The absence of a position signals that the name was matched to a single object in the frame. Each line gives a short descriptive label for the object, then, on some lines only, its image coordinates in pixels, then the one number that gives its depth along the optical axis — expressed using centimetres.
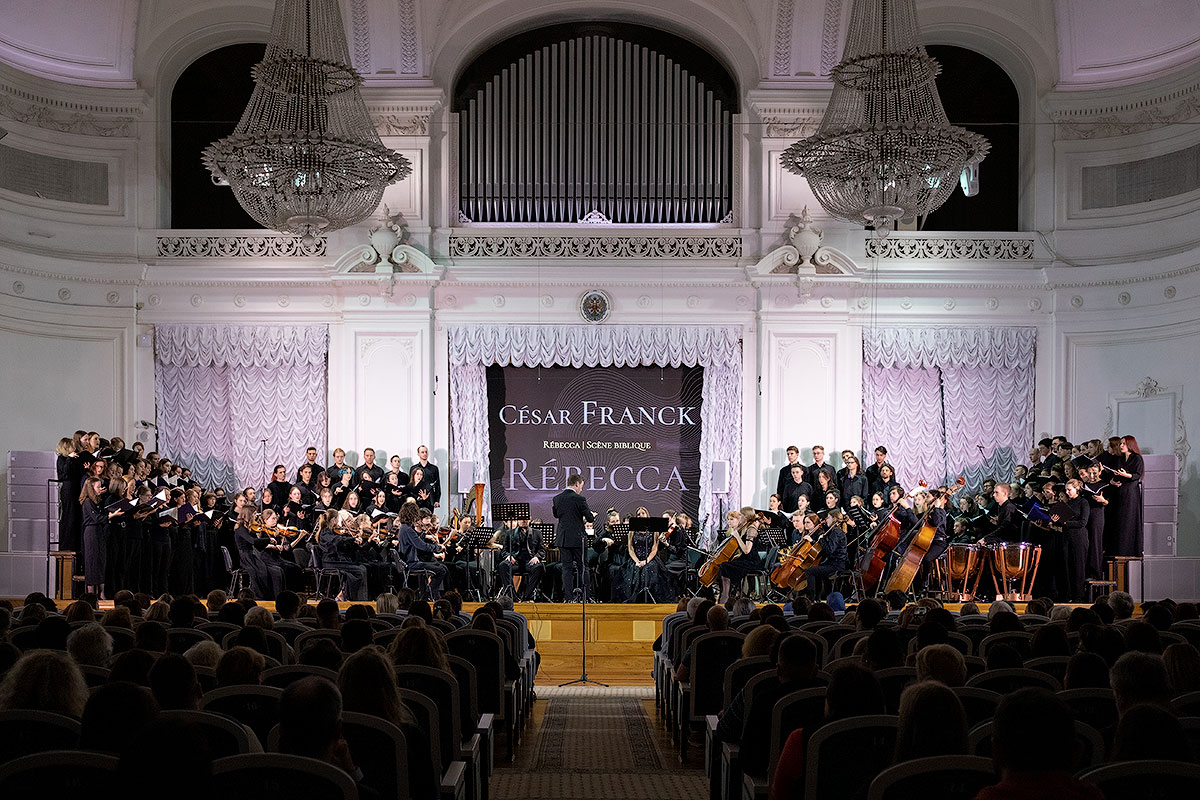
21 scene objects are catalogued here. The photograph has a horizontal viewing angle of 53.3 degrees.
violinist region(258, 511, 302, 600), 1371
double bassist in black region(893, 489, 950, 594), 1314
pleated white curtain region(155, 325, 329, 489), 1683
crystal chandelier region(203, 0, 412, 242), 1191
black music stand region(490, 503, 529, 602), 1221
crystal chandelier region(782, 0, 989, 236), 1139
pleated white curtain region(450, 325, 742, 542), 1688
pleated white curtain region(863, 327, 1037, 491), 1683
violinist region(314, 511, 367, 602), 1352
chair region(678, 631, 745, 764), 672
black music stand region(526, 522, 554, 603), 1319
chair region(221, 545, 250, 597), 1394
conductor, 1314
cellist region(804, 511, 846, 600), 1324
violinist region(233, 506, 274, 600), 1365
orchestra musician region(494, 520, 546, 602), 1403
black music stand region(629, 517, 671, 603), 1175
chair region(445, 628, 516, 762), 668
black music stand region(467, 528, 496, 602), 1309
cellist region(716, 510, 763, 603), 1329
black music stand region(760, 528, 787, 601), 1359
